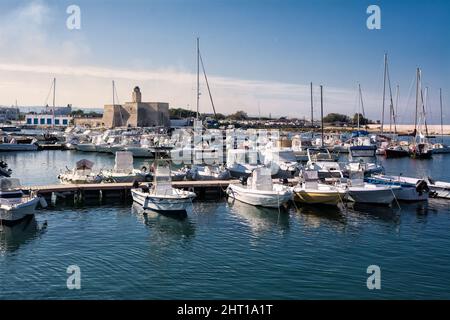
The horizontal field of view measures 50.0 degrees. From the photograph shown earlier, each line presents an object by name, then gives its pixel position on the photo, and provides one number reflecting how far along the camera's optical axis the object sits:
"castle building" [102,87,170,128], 160.75
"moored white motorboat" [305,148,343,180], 40.38
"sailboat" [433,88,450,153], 82.38
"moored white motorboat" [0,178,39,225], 26.22
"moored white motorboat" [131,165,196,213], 29.25
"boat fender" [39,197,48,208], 28.45
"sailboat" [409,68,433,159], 72.94
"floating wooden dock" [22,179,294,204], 33.93
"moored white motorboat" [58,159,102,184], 37.97
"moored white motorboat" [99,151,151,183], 39.59
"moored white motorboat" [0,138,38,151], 76.88
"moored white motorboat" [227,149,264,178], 45.28
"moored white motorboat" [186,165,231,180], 41.28
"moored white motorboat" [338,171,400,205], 32.59
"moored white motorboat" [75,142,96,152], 79.06
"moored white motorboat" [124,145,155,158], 70.12
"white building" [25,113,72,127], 197.25
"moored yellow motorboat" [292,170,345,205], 31.89
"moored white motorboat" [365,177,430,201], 34.03
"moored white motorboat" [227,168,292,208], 31.14
